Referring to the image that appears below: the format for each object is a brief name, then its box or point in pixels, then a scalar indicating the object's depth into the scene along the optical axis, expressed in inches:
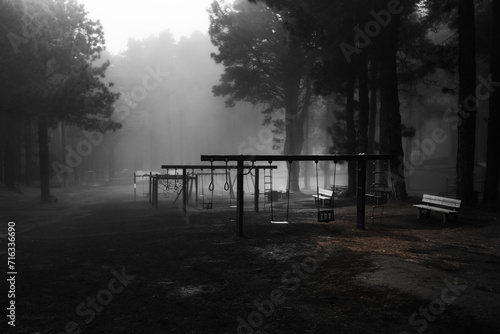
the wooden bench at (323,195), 729.8
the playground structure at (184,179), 809.5
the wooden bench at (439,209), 547.2
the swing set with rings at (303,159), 502.9
